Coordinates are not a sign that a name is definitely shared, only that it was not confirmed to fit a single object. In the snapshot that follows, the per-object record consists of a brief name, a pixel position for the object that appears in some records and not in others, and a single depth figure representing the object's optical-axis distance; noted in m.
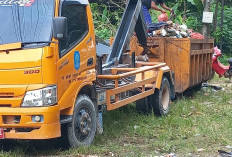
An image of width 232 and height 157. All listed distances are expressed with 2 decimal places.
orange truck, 5.79
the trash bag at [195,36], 11.64
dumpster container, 10.35
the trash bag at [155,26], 10.73
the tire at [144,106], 9.25
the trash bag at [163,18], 11.53
